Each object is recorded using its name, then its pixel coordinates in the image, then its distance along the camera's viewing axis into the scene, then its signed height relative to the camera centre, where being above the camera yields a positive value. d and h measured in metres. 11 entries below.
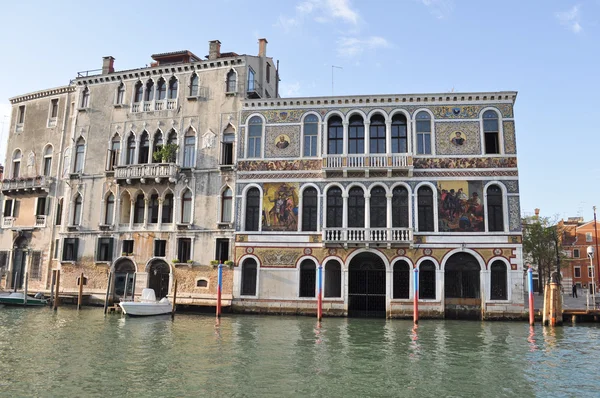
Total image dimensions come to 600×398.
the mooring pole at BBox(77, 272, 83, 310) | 25.42 -1.18
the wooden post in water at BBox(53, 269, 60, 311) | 24.91 -1.06
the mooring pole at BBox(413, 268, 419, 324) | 21.62 -0.98
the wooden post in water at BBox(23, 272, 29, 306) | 26.05 -1.43
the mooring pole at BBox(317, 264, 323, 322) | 22.02 -0.80
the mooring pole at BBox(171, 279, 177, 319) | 23.37 -1.22
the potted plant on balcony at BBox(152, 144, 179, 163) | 26.69 +6.15
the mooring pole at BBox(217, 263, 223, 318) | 23.23 -0.62
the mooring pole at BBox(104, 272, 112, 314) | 23.76 -0.97
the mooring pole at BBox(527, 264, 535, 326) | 20.95 -0.83
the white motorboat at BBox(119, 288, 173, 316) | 22.34 -1.52
